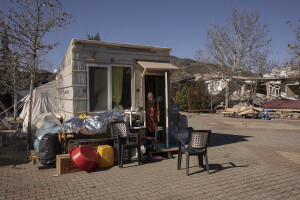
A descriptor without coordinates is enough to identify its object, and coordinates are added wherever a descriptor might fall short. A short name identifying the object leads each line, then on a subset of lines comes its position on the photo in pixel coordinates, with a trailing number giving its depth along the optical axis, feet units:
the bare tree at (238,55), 75.82
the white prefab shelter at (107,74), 24.49
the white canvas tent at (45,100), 41.19
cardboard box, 19.43
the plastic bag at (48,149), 21.08
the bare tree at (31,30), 28.81
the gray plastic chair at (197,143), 19.15
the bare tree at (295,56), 58.65
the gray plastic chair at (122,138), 21.35
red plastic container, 19.44
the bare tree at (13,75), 42.88
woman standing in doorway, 27.61
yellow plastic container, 21.22
